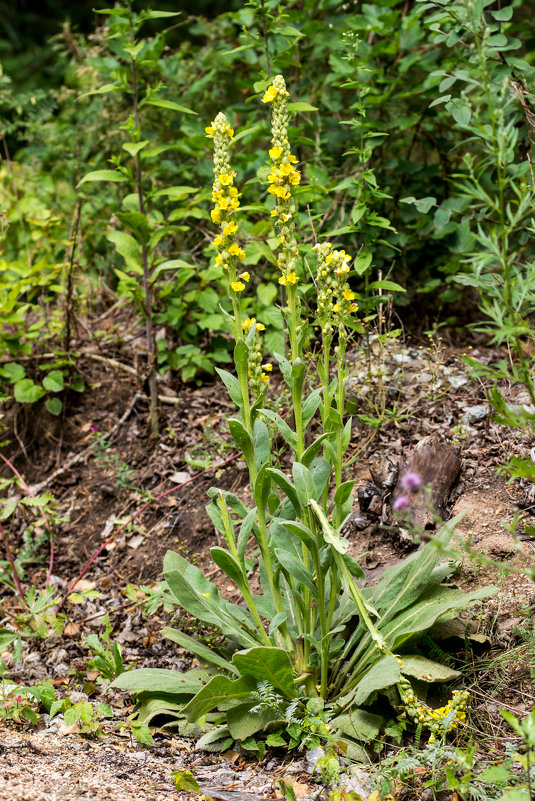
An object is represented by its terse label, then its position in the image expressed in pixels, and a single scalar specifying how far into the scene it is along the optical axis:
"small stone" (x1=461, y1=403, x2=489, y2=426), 3.28
